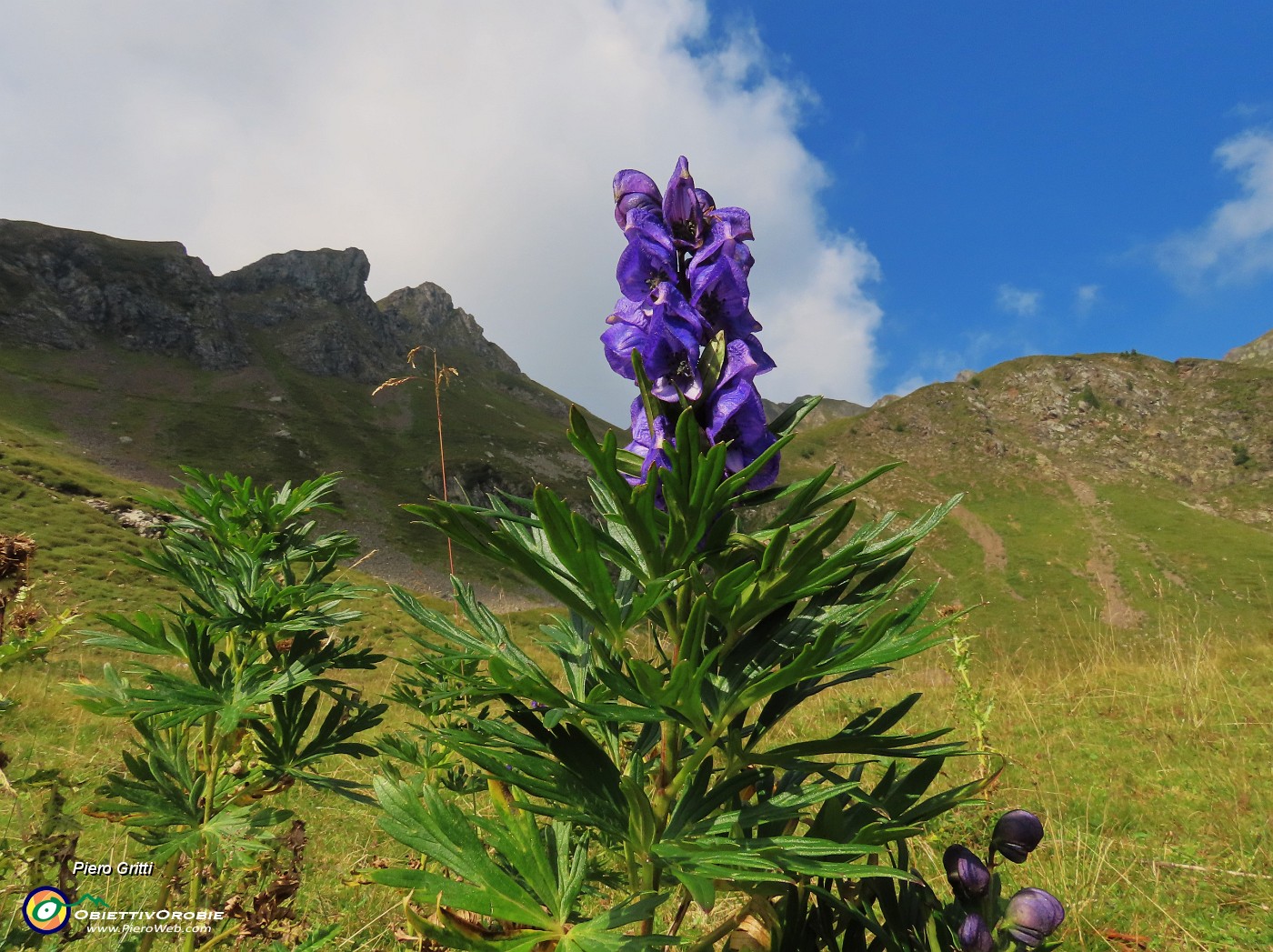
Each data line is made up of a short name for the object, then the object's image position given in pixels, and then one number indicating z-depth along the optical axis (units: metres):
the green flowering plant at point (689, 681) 0.27
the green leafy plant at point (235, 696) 0.48
